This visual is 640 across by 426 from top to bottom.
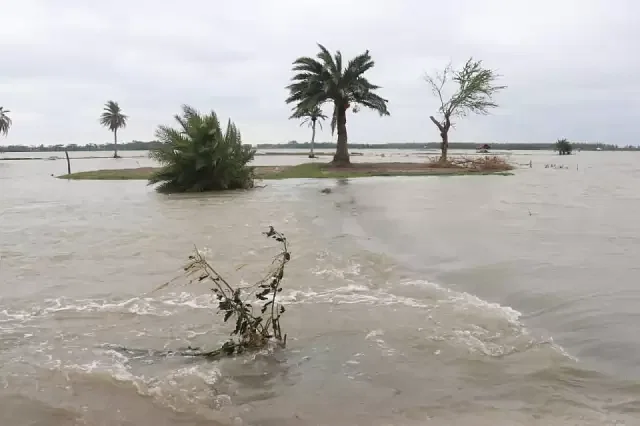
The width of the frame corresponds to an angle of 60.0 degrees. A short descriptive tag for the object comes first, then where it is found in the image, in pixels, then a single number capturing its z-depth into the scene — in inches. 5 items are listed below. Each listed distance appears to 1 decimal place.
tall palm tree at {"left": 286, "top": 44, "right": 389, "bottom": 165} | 1405.0
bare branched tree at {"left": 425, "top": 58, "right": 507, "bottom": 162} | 1638.8
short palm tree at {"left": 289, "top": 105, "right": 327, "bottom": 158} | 1430.9
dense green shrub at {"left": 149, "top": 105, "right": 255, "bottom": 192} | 977.5
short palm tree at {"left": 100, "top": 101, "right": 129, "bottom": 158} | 3267.7
